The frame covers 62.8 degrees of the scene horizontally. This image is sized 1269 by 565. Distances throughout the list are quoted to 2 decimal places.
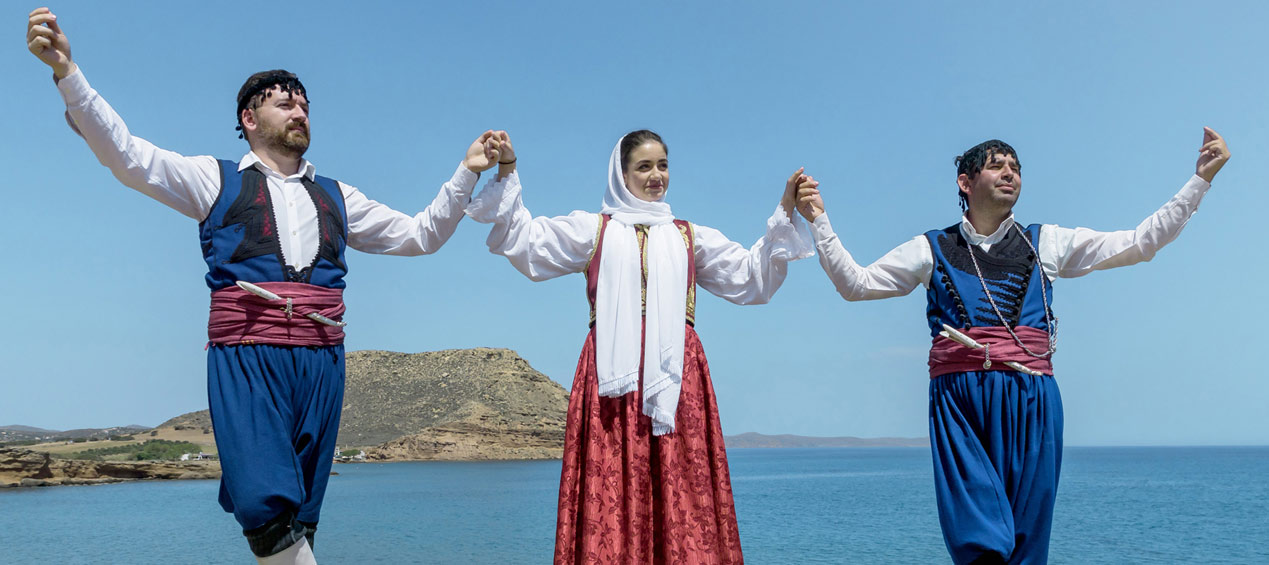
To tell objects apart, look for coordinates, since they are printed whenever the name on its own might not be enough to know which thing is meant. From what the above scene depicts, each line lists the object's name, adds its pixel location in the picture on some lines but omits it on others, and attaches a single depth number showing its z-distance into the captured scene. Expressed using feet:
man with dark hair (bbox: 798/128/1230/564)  13.07
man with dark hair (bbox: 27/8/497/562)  10.84
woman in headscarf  12.47
